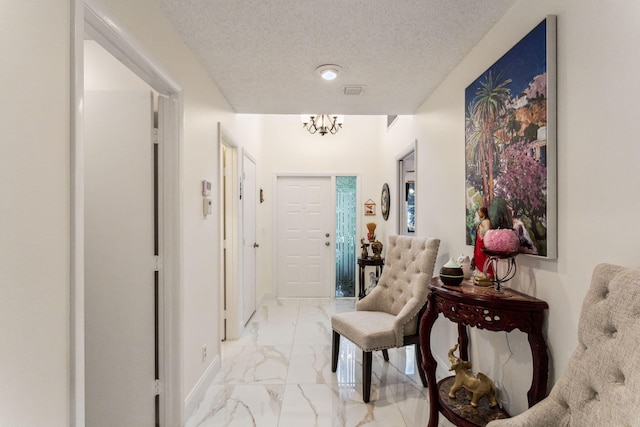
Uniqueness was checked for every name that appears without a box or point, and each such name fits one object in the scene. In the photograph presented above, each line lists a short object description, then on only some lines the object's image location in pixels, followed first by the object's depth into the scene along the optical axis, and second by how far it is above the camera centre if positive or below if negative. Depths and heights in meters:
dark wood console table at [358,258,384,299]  4.33 -0.69
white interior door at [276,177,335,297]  5.11 -0.39
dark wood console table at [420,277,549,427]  1.39 -0.49
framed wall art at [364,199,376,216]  5.05 +0.12
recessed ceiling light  2.26 +1.04
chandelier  4.51 +1.36
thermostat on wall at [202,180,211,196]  2.35 +0.20
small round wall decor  4.47 +0.19
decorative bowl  1.76 -0.33
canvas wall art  1.34 +0.36
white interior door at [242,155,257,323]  3.75 -0.29
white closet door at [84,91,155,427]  1.73 -0.20
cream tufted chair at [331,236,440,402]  2.26 -0.75
